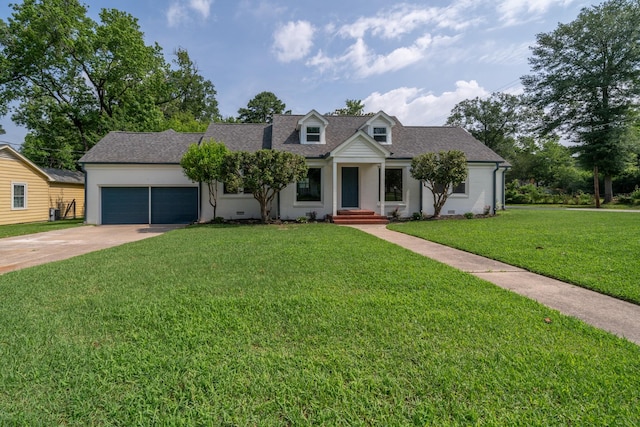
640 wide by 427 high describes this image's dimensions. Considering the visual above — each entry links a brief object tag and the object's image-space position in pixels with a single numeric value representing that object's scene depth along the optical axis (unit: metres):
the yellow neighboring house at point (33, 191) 15.50
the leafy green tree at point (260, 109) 43.25
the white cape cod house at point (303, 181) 14.80
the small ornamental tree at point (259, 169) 12.53
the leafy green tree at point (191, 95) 35.75
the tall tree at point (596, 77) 23.19
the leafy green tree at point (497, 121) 39.91
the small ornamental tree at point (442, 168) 13.70
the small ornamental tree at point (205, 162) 12.41
